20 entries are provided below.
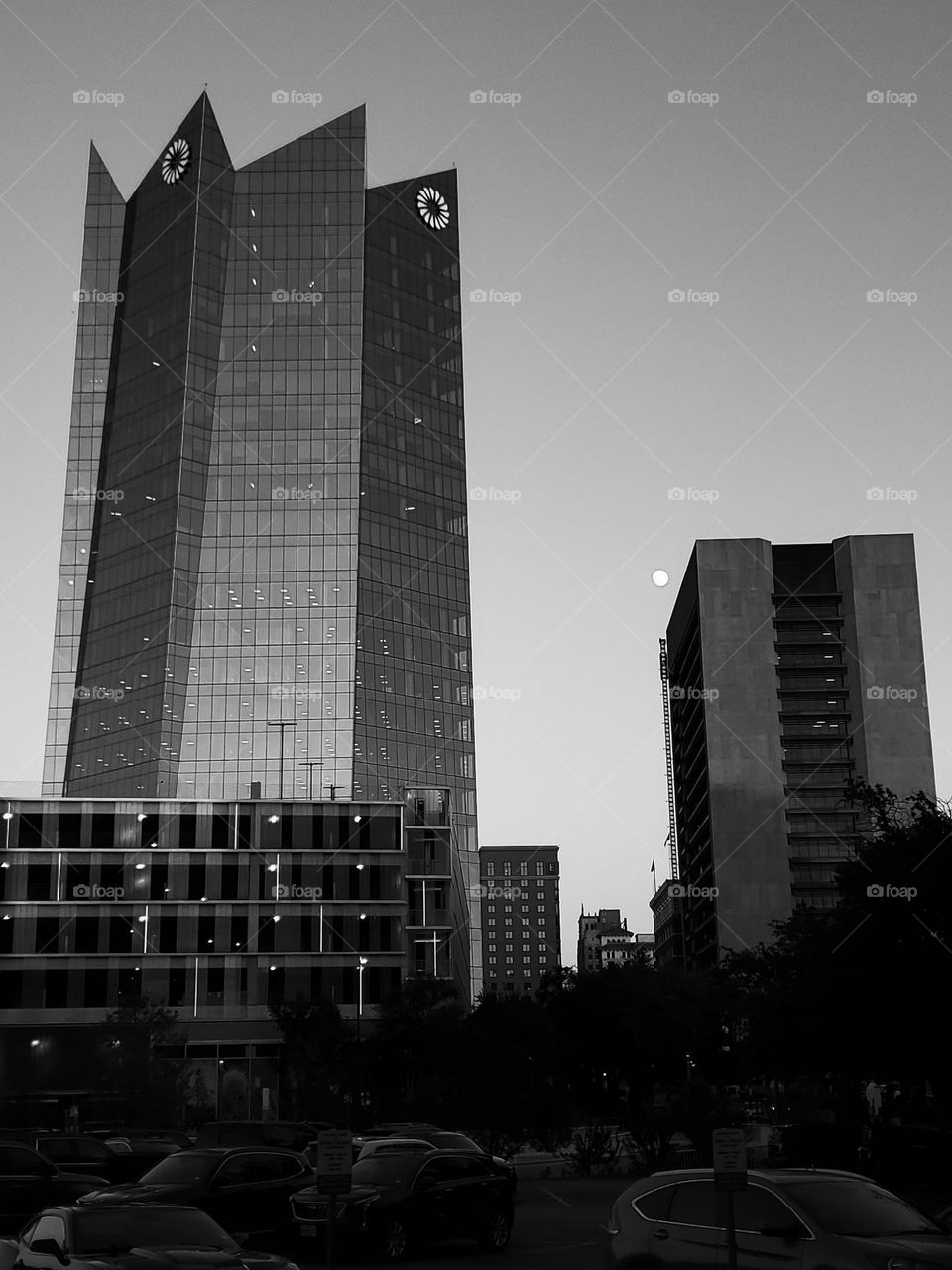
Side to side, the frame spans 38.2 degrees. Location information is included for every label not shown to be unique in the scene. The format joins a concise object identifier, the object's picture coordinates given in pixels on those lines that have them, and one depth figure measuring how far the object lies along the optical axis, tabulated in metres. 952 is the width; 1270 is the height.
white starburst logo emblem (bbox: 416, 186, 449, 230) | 182.50
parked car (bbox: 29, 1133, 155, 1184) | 32.06
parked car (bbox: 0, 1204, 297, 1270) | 12.71
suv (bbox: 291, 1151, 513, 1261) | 21.34
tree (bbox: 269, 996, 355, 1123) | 67.56
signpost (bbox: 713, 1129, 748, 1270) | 12.95
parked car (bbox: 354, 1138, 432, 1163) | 24.66
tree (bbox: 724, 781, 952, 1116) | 31.72
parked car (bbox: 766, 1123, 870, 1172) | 34.69
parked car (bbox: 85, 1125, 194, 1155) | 39.09
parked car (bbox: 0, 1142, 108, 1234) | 24.56
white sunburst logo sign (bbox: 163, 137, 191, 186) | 170.62
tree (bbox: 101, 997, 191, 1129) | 68.88
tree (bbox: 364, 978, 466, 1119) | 68.75
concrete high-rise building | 153.25
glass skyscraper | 145.88
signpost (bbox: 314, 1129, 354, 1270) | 14.34
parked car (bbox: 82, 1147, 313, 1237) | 21.66
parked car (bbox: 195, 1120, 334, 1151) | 25.66
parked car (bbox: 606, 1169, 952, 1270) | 12.59
